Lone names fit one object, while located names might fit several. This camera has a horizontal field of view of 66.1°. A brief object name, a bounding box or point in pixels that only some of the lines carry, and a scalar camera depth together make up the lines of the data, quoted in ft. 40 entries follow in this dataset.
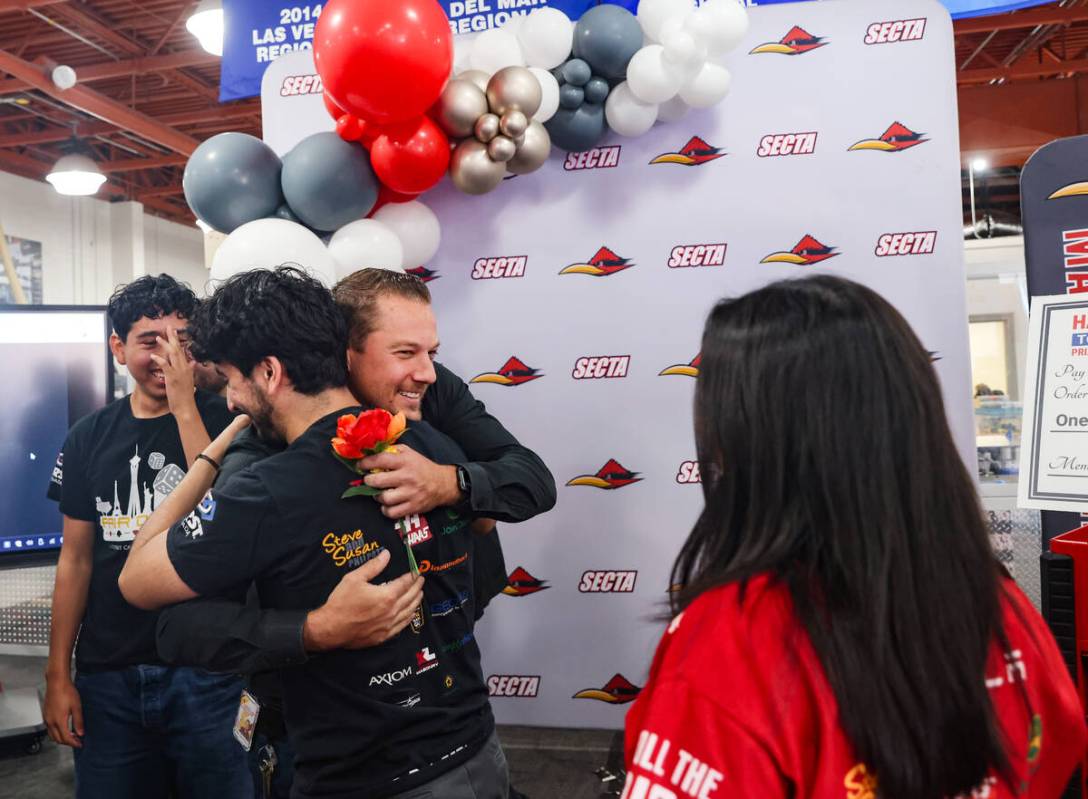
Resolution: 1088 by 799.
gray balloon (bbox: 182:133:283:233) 7.95
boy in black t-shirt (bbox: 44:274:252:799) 6.51
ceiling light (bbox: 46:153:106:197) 26.17
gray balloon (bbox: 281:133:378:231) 7.95
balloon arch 7.73
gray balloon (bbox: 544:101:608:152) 8.61
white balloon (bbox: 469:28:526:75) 8.43
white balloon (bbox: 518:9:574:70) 8.25
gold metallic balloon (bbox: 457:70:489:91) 8.27
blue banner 11.43
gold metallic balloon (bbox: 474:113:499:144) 8.09
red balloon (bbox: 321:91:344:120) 8.18
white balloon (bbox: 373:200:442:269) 8.78
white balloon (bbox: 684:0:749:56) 7.91
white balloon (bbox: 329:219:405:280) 8.27
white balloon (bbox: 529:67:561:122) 8.36
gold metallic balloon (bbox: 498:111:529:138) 7.98
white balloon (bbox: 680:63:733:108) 8.34
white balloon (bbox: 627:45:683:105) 8.07
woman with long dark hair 2.41
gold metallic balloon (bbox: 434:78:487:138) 8.07
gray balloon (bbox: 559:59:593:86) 8.45
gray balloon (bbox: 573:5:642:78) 8.21
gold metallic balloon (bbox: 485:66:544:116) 7.98
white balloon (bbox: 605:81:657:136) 8.52
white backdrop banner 8.55
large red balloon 7.09
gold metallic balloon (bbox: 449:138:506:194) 8.27
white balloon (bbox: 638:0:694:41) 8.18
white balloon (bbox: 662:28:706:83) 7.86
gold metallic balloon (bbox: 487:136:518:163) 8.11
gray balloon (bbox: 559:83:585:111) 8.55
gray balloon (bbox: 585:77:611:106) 8.54
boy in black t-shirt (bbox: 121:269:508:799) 4.24
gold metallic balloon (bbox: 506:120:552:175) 8.28
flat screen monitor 10.50
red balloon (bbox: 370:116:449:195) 7.95
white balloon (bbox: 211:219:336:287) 7.57
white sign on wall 6.23
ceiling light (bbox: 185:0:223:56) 16.07
